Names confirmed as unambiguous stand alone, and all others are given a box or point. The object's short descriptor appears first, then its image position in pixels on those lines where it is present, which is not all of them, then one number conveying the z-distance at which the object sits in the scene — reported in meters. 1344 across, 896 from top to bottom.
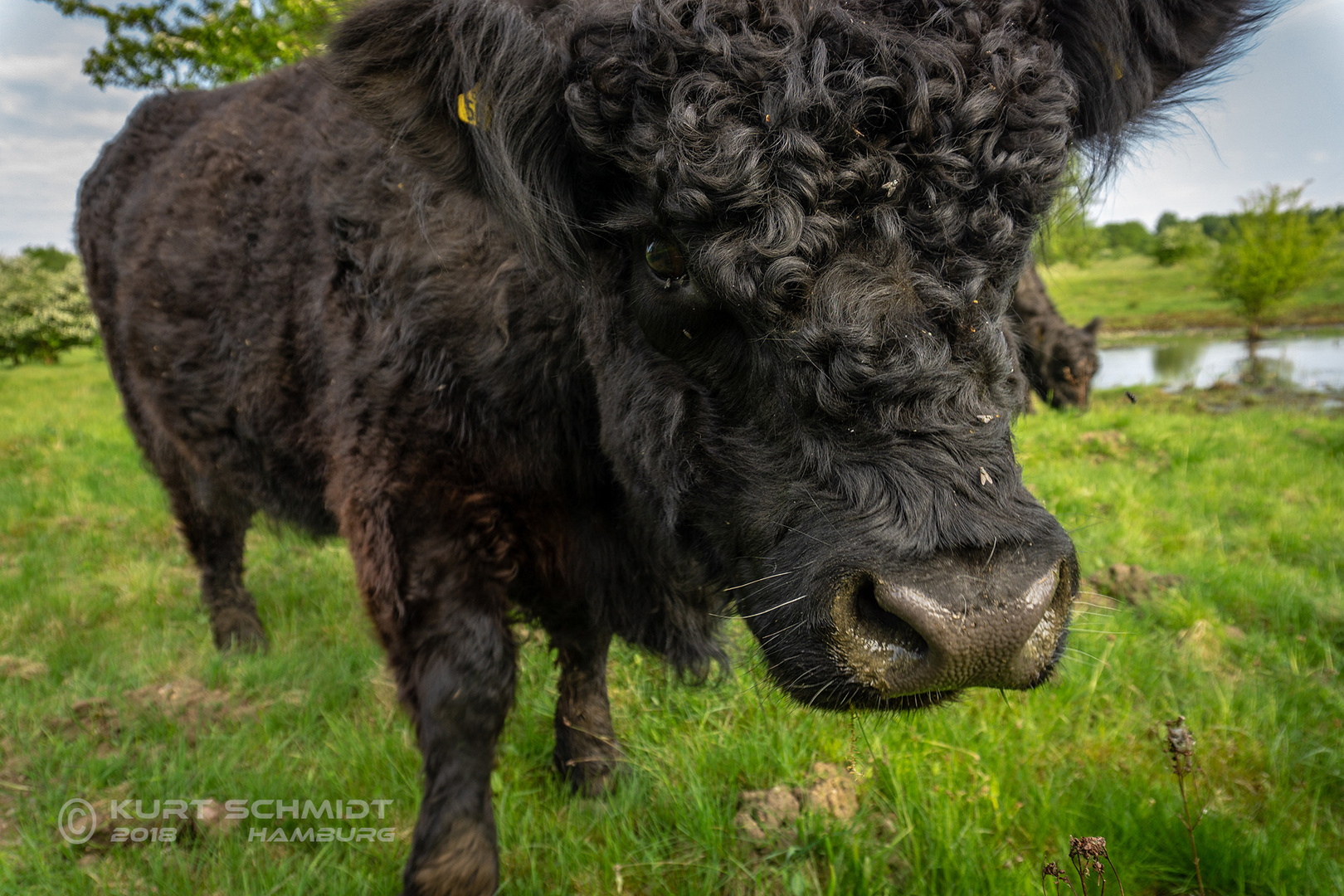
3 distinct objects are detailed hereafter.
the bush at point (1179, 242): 49.97
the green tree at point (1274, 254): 27.91
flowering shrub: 26.72
